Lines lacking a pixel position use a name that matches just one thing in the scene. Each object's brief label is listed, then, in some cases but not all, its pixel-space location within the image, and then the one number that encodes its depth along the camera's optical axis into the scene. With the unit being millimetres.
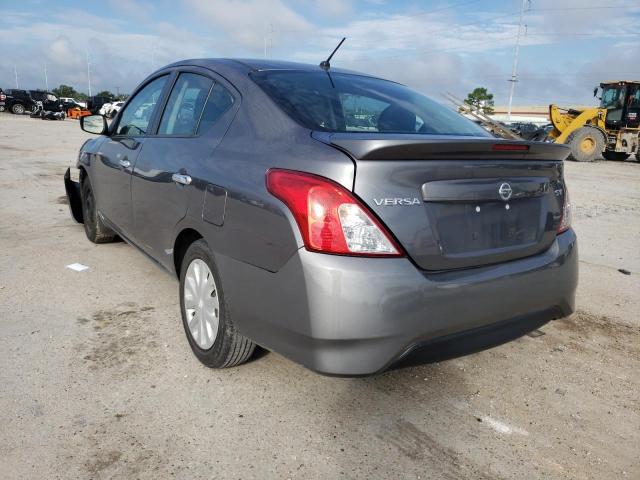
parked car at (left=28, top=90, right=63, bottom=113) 37469
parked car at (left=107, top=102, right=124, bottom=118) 35494
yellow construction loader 18266
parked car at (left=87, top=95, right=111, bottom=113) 39969
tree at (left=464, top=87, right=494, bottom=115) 85931
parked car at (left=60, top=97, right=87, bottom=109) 41809
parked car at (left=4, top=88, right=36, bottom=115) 41156
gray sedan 1952
